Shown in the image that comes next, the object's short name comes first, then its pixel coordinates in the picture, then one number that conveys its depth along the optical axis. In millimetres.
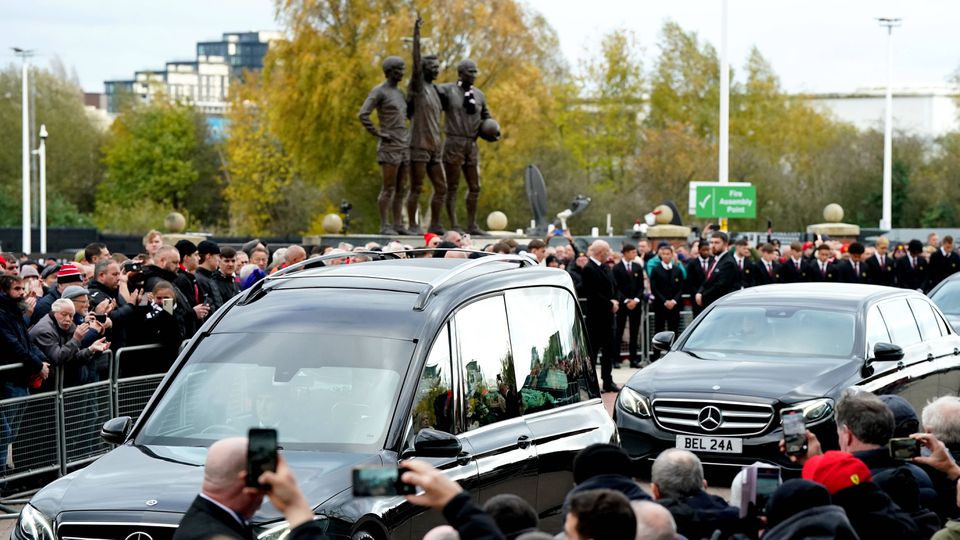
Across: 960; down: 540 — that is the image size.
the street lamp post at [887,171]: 61688
